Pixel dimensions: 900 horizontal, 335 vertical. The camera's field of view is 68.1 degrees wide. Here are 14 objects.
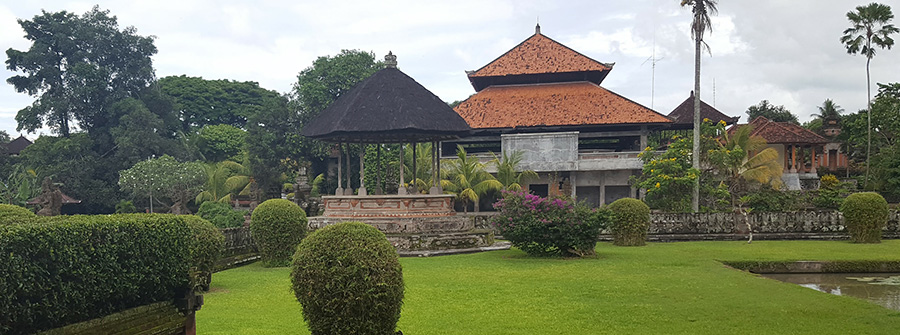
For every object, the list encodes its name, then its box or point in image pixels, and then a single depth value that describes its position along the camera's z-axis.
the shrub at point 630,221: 17.53
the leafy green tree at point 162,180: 30.94
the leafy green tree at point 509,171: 27.69
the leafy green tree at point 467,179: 27.37
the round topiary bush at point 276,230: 13.62
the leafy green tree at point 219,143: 44.52
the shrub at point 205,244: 10.15
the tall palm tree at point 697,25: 24.34
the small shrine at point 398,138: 17.00
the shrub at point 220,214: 24.41
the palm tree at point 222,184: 33.50
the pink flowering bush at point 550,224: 14.34
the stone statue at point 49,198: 19.84
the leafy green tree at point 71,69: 35.41
